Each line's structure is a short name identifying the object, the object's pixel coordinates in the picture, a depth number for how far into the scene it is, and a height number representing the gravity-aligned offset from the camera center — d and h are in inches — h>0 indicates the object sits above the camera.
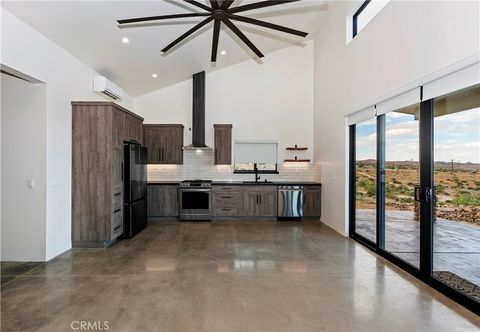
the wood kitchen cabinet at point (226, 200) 251.9 -34.9
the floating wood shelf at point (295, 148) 272.0 +18.9
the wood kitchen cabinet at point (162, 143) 262.8 +23.3
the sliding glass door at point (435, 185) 104.9 -9.4
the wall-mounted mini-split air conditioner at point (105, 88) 192.5 +61.6
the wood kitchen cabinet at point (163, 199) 254.7 -33.9
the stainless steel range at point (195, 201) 247.8 -34.9
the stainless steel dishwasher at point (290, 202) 250.4 -36.1
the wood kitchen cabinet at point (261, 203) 252.4 -37.4
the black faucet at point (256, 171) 275.7 -6.0
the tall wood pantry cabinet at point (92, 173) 167.3 -5.1
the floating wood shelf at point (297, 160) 271.9 +6.0
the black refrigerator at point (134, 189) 189.5 -19.0
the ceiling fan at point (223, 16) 111.7 +70.7
